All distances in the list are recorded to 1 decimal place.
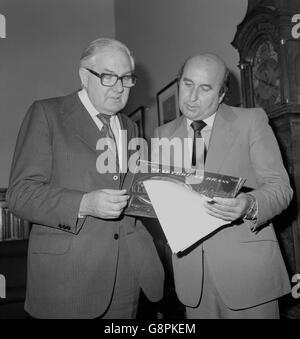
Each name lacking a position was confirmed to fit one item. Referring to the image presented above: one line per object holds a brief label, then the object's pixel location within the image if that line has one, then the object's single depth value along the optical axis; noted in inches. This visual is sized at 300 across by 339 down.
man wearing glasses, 50.8
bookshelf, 111.2
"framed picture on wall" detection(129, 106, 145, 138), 200.8
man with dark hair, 55.2
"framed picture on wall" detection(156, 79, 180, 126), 159.9
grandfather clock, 85.9
